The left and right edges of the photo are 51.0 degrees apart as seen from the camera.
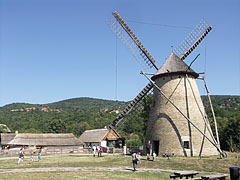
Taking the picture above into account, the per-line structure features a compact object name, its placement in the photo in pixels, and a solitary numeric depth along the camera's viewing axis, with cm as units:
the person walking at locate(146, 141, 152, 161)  2212
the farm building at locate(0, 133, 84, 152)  3367
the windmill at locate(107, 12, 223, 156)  2116
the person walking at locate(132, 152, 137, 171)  1396
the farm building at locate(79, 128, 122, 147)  3672
